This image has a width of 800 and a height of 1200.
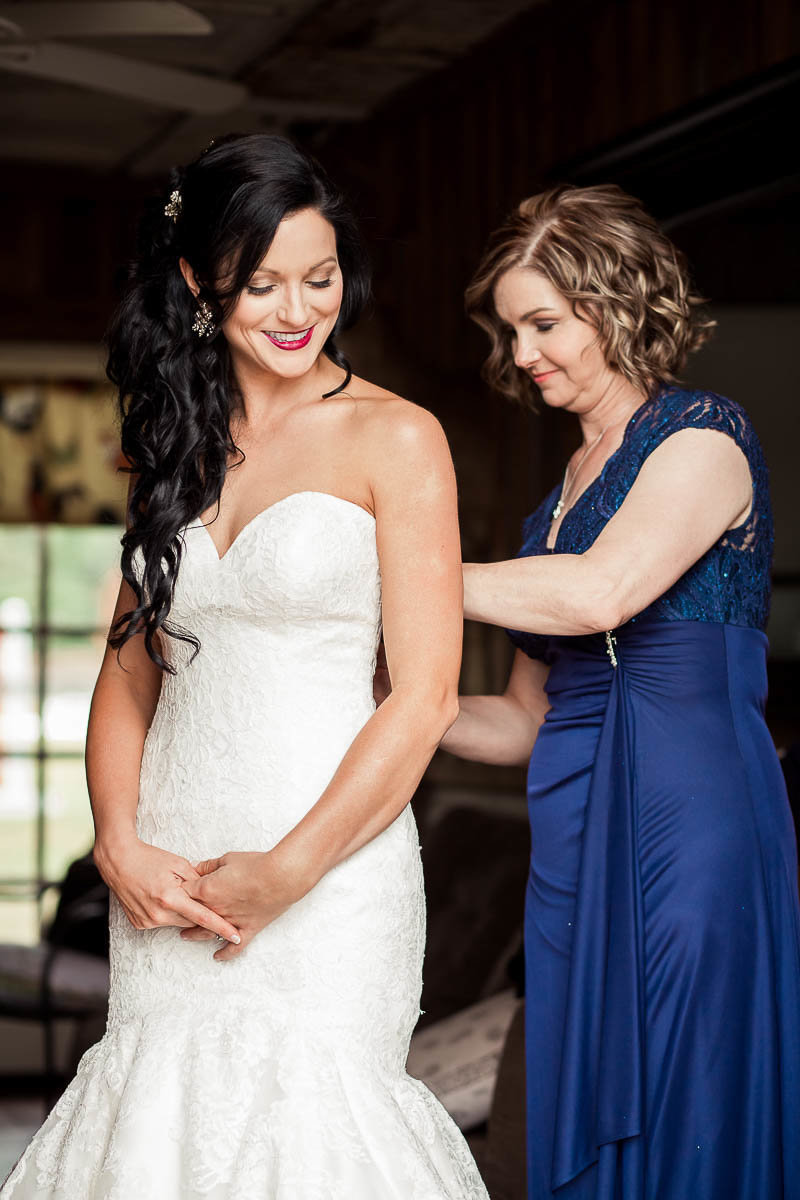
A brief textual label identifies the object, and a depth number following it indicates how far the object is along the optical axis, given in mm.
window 7027
